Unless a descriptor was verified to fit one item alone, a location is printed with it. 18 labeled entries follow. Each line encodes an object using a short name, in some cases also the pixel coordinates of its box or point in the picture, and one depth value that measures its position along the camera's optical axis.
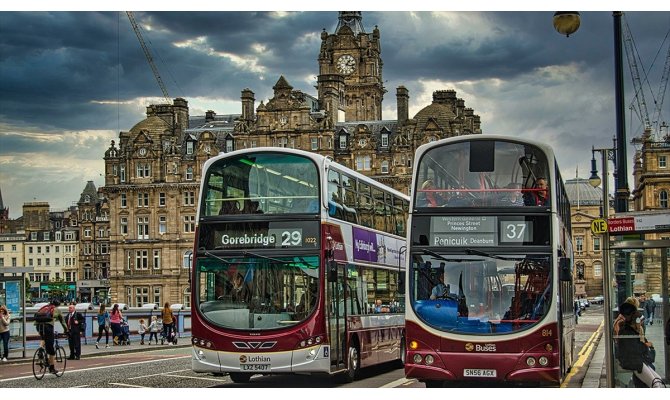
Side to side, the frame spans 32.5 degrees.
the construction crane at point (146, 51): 106.44
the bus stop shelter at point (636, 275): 16.23
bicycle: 23.74
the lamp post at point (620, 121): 20.70
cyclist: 24.09
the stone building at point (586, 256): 115.88
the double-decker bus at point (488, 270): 17.81
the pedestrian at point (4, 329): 29.34
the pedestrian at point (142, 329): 44.88
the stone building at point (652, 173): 89.62
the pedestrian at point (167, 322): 43.37
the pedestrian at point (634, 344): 15.96
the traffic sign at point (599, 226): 16.69
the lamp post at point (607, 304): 16.70
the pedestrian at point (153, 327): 44.80
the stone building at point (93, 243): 141.12
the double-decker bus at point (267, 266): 19.83
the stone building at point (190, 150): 94.31
